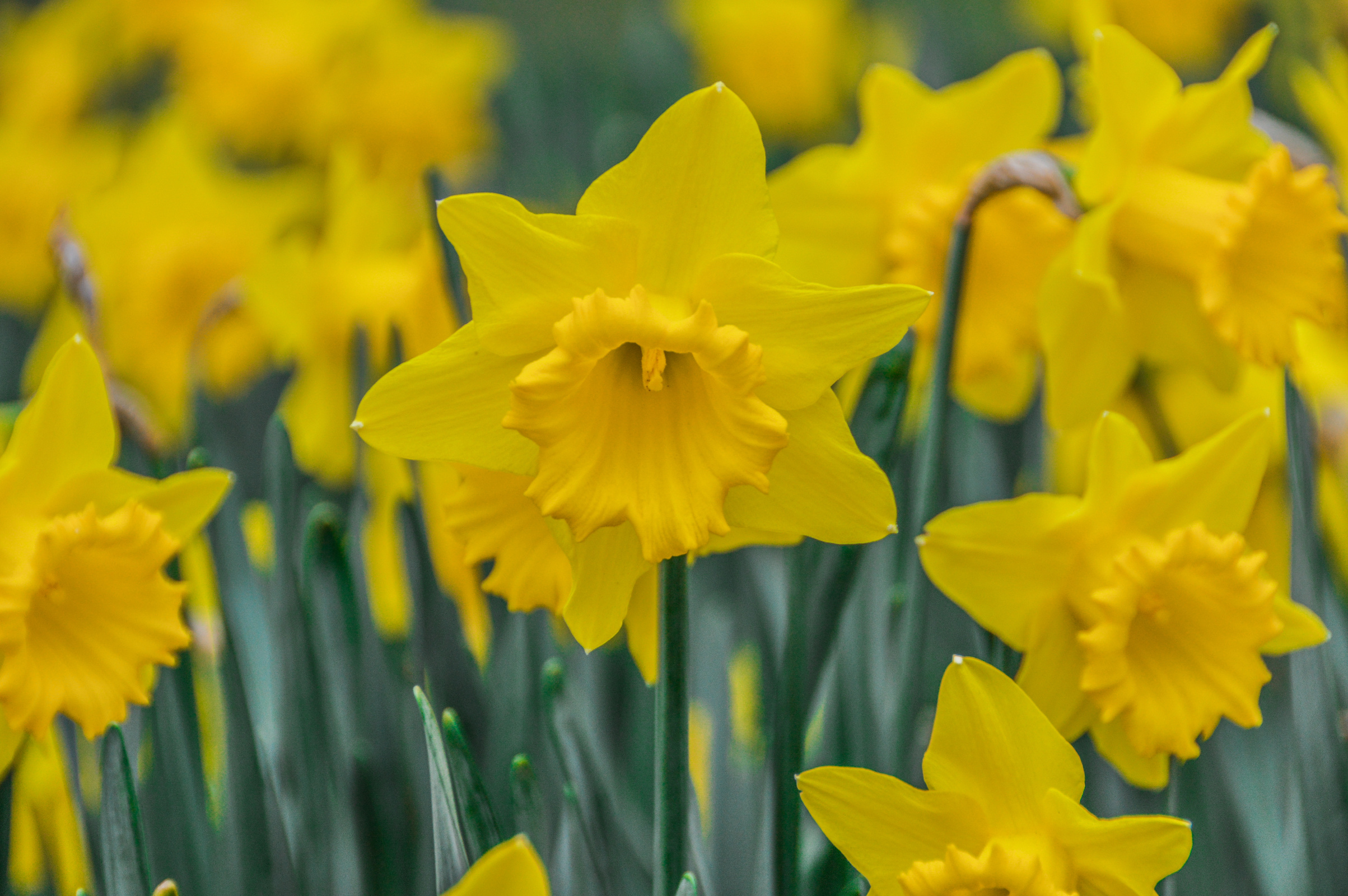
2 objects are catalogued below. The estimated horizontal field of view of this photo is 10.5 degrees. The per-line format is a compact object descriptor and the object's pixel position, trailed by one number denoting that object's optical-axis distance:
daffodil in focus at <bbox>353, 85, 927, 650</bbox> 1.39
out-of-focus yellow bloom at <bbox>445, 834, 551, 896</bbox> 1.37
